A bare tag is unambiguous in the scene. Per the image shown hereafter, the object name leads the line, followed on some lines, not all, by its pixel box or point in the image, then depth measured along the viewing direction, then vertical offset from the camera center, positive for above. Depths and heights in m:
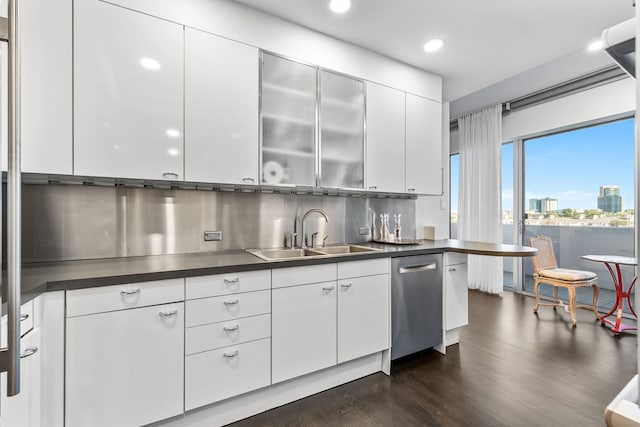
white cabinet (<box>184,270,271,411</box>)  1.60 -0.69
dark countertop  1.33 -0.28
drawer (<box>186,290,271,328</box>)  1.60 -0.53
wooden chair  3.25 -0.70
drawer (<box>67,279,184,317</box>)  1.35 -0.40
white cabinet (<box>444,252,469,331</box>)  2.60 -0.68
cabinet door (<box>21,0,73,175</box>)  1.51 +0.67
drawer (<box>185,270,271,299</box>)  1.60 -0.39
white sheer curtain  4.35 +0.39
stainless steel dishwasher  2.31 -0.72
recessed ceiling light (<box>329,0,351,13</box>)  2.07 +1.48
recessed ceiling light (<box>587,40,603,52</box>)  2.50 +1.47
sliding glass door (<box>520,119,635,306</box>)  3.46 +0.26
